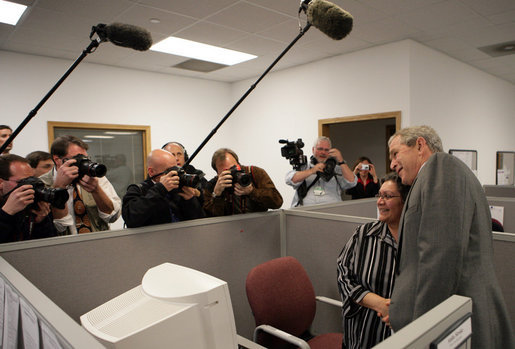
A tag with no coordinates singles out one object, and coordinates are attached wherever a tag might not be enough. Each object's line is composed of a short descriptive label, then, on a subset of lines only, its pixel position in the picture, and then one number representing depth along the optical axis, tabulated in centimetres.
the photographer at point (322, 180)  266
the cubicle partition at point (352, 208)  212
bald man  148
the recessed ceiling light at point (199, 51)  361
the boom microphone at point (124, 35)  117
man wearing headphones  227
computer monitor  68
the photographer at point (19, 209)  123
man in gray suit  82
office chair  146
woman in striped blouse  117
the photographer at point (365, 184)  305
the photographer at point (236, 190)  174
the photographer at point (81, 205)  162
